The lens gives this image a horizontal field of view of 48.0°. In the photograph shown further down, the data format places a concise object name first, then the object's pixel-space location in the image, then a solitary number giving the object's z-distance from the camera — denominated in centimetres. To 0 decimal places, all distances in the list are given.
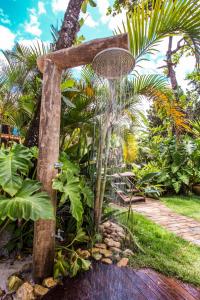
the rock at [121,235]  246
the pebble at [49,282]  172
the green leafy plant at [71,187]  164
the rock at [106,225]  277
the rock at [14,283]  167
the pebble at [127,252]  218
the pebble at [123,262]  202
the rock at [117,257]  211
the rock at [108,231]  264
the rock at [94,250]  217
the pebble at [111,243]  231
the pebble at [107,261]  205
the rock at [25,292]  160
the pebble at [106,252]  216
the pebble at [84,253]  209
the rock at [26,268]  189
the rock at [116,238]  246
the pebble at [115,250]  222
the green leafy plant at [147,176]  245
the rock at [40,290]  164
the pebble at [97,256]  209
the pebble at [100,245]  227
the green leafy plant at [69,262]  181
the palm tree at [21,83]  258
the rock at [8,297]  161
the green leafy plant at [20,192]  140
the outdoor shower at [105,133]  216
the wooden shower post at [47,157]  173
